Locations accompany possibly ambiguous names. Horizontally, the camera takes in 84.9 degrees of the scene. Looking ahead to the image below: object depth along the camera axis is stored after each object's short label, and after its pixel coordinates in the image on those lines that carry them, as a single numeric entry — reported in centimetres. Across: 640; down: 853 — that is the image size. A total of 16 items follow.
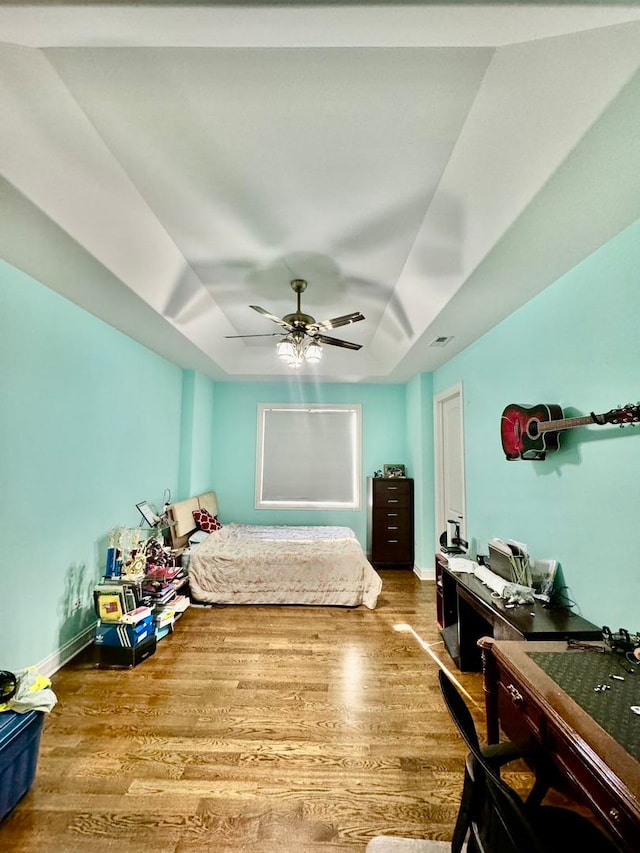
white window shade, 535
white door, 376
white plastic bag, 155
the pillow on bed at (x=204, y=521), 432
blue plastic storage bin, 141
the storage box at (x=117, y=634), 249
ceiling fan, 270
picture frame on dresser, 519
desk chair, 70
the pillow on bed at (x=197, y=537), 404
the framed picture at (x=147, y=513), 346
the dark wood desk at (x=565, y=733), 87
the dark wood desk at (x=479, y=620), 174
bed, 357
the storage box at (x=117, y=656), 248
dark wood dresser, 477
